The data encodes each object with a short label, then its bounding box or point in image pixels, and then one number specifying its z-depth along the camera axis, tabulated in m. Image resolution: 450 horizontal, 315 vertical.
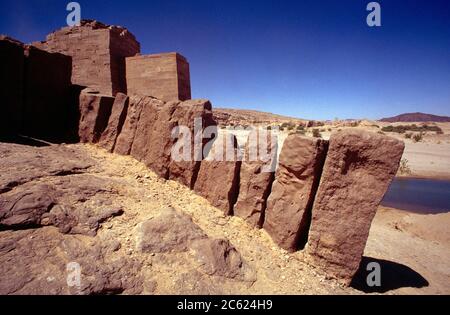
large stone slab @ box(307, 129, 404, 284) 3.67
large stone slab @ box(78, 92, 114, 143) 6.05
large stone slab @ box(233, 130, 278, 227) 4.62
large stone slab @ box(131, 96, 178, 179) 5.23
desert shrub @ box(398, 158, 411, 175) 17.83
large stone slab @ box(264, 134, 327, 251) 4.14
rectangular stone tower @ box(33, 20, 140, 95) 10.53
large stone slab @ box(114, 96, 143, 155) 5.75
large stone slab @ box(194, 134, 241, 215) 4.75
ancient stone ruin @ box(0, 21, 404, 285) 3.85
